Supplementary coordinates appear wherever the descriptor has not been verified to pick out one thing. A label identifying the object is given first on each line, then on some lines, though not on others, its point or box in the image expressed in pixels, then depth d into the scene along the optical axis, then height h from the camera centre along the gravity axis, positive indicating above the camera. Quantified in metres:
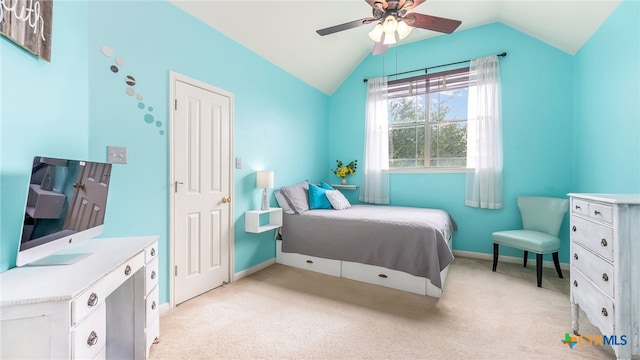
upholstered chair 2.61 -0.59
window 3.67 +0.92
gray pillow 3.25 -0.22
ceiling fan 1.95 +1.33
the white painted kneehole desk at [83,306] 0.86 -0.49
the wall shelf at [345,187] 4.30 -0.12
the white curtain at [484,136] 3.33 +0.60
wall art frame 1.12 +0.74
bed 2.40 -0.69
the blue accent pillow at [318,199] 3.47 -0.26
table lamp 2.95 +0.01
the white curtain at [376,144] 4.05 +0.58
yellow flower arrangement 4.33 +0.19
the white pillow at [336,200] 3.45 -0.27
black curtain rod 3.34 +1.69
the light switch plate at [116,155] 1.82 +0.18
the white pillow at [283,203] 3.27 -0.30
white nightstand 2.88 -0.48
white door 2.27 -0.07
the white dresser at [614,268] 1.32 -0.48
